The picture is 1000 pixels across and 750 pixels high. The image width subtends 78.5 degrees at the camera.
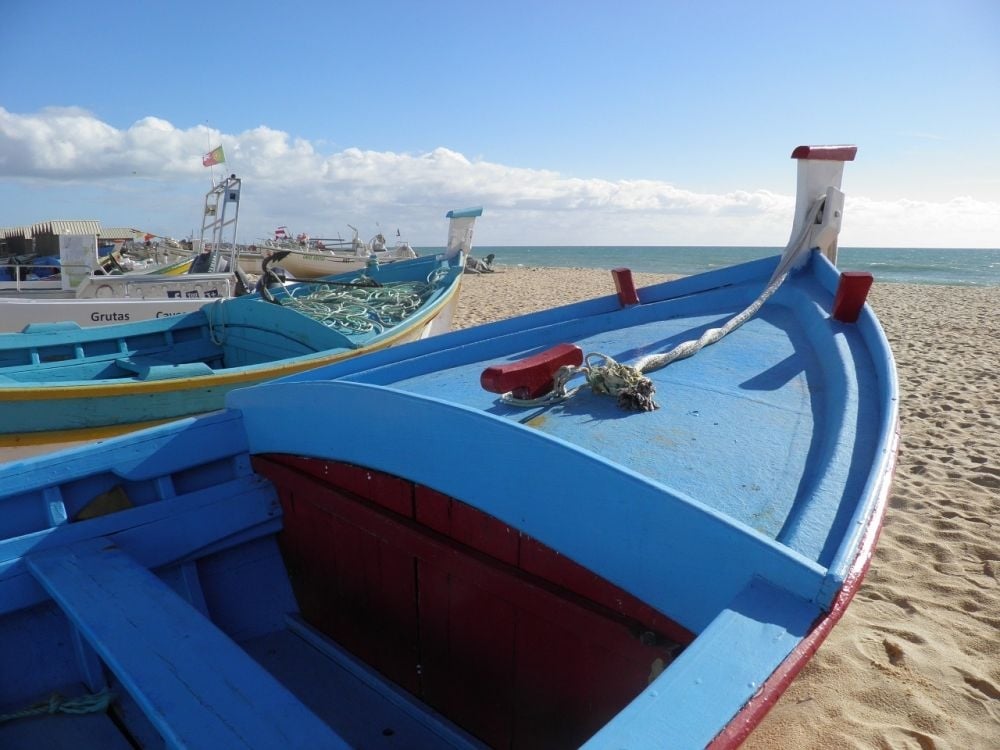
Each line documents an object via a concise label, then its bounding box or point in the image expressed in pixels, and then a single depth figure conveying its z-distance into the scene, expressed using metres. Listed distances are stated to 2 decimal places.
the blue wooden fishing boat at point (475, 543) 1.29
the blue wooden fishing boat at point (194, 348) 4.45
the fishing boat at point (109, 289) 7.87
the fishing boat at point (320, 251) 21.81
